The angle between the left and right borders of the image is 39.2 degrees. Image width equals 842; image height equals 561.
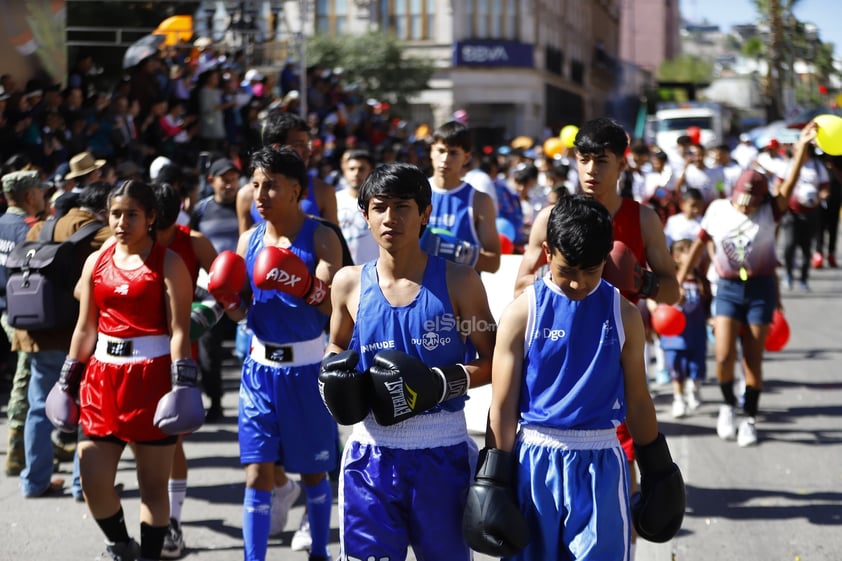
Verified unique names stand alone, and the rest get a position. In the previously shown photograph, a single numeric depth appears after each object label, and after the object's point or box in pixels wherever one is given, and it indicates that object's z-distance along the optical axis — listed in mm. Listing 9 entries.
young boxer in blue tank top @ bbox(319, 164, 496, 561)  4035
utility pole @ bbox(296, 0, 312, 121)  16062
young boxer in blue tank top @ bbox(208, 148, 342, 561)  5270
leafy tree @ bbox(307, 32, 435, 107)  40219
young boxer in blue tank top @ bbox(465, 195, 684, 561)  3770
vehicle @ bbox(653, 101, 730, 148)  39781
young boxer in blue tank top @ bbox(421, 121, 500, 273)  7172
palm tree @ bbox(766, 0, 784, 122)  54469
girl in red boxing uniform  5180
